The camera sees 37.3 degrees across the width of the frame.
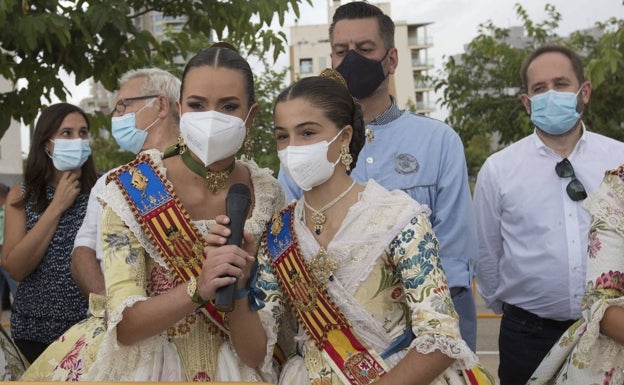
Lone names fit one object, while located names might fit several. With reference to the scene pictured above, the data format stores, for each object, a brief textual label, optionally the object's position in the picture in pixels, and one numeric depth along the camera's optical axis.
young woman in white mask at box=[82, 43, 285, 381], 2.85
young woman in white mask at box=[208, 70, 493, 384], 2.71
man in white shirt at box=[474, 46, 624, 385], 4.17
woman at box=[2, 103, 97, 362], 4.49
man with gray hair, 4.08
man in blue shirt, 3.63
